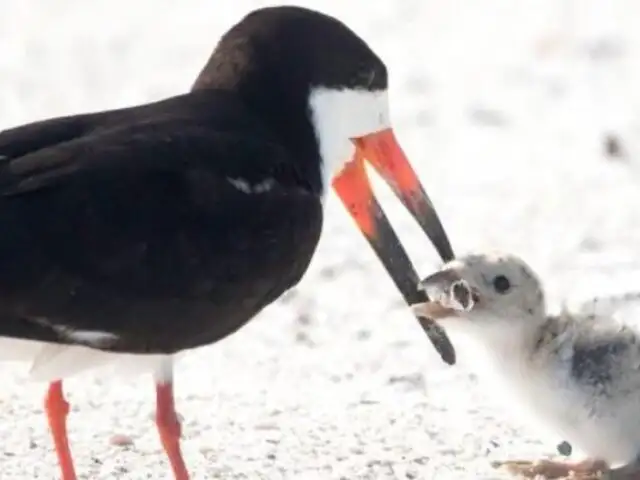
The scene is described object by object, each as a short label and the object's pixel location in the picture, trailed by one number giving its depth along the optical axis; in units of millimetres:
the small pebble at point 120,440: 10522
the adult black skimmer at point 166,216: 8805
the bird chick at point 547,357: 9539
